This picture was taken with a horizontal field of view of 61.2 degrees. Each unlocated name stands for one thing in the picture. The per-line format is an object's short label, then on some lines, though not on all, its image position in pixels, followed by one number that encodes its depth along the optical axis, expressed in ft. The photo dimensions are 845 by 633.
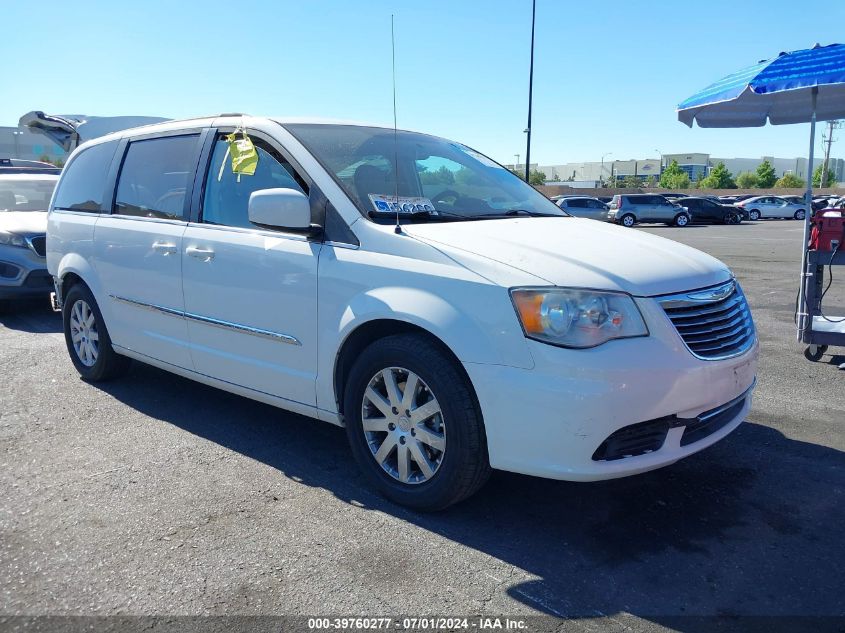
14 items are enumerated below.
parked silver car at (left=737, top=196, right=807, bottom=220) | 141.69
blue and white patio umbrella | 18.48
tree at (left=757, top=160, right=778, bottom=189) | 366.02
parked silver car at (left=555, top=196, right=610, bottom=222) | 111.14
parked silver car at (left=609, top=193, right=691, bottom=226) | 114.93
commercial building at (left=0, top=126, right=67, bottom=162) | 268.82
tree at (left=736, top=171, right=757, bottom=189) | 377.71
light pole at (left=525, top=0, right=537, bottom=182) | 92.53
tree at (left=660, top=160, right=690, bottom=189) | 360.69
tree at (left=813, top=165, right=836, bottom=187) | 331.82
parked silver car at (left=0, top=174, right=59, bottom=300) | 26.76
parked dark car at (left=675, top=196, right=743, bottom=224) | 122.01
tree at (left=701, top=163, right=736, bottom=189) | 343.87
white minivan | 9.52
